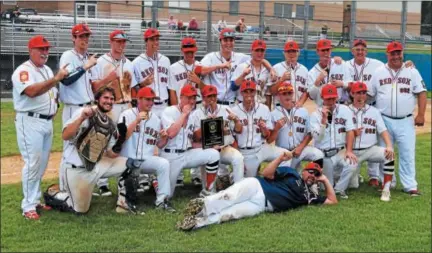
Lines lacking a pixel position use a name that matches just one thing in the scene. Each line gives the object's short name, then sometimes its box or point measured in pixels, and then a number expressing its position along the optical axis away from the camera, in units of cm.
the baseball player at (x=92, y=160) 557
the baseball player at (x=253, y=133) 679
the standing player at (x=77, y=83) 612
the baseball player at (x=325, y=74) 734
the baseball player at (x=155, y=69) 678
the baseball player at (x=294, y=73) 728
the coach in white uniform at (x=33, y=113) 545
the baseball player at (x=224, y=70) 704
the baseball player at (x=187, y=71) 689
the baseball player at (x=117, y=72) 641
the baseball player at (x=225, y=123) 652
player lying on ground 543
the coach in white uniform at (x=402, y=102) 710
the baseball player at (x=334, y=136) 688
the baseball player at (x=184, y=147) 627
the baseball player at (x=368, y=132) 698
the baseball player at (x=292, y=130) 695
